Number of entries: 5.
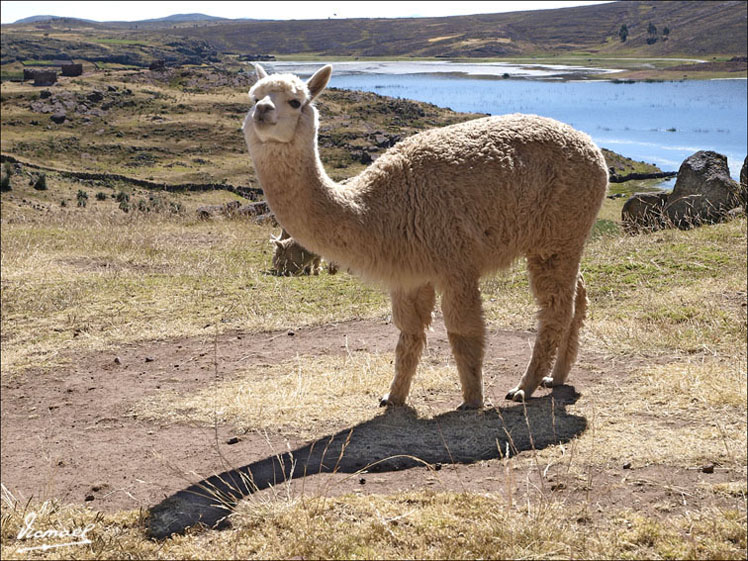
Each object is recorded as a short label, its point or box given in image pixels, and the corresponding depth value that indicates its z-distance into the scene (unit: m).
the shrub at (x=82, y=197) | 25.77
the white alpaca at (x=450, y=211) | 5.13
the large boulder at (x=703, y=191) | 12.34
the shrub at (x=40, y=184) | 28.25
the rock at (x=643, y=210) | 12.75
